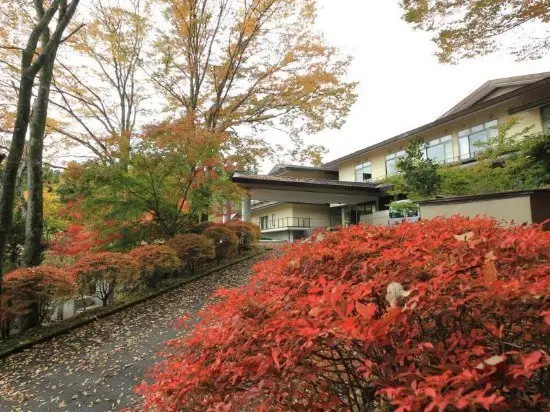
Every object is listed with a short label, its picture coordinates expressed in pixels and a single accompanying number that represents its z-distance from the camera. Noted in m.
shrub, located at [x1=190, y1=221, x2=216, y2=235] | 12.31
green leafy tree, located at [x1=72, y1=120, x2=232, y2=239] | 9.35
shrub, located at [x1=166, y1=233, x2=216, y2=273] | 10.10
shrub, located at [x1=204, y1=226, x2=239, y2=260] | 12.17
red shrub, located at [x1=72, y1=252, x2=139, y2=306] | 7.13
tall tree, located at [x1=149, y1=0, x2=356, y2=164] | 13.10
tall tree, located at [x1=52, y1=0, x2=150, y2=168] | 13.12
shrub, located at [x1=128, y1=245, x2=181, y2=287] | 8.57
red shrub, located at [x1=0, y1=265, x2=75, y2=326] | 5.93
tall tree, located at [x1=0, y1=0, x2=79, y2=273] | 6.11
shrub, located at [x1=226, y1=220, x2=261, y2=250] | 14.44
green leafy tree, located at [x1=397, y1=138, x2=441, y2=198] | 12.59
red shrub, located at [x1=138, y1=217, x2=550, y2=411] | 1.26
